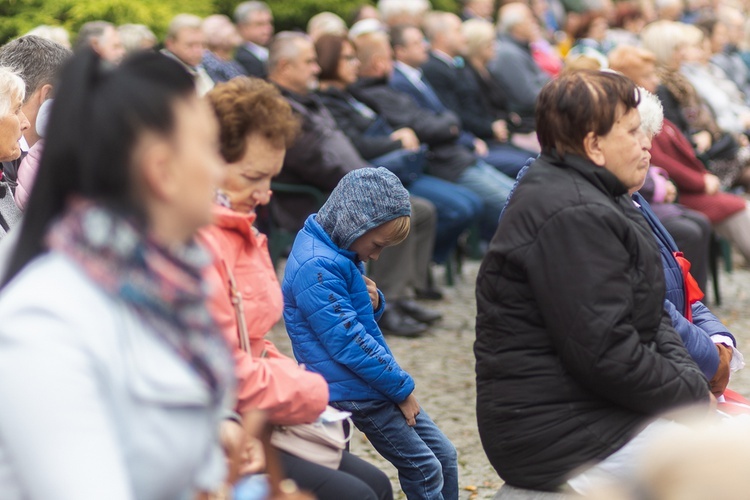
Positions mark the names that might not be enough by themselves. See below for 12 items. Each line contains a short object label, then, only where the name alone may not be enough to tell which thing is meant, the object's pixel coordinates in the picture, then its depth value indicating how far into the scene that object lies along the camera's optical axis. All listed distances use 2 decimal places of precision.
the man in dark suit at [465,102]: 19.53
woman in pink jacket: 5.59
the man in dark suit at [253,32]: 21.03
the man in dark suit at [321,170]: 14.80
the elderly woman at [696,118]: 17.39
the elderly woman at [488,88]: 20.55
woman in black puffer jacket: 6.31
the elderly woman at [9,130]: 8.09
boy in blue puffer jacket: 7.27
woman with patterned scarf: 3.46
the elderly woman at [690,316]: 7.70
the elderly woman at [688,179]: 14.02
